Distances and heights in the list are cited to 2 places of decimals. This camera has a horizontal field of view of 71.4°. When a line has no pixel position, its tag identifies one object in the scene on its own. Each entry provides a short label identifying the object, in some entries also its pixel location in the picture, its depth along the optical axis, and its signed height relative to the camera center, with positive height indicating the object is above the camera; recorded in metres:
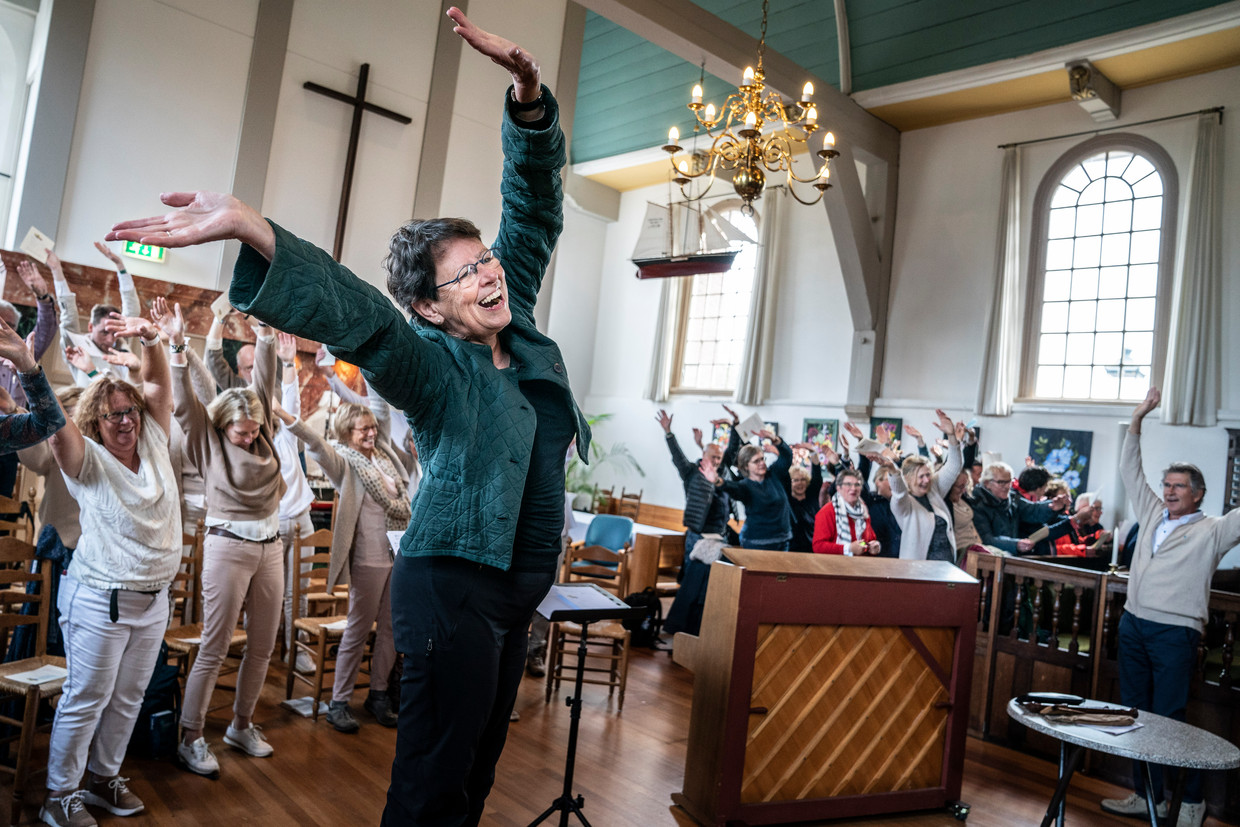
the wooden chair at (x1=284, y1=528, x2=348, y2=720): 4.08 -1.02
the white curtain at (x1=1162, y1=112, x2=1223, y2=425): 7.53 +1.97
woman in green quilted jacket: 1.18 -0.05
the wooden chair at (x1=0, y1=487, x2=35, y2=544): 3.74 -0.66
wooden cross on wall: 7.10 +2.33
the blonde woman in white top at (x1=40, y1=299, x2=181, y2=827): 2.68 -0.59
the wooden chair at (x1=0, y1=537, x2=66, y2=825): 2.78 -1.00
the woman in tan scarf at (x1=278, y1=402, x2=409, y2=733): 3.98 -0.50
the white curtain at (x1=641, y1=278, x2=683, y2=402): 12.84 +1.78
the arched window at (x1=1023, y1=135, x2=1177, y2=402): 8.20 +2.41
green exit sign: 6.50 +1.09
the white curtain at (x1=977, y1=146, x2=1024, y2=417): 8.95 +2.02
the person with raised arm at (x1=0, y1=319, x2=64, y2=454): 2.20 -0.09
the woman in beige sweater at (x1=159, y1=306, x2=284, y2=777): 3.34 -0.45
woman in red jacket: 5.38 -0.24
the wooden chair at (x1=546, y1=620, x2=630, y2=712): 4.81 -1.14
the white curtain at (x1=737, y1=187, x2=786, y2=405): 11.33 +2.02
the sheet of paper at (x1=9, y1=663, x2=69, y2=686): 2.92 -1.00
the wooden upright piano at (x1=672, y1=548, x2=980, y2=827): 3.20 -0.81
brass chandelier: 5.30 +2.06
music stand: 2.65 -0.49
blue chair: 5.72 -0.71
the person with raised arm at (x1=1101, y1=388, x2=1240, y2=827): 3.89 -0.37
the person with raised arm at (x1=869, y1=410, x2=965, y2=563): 5.27 -0.05
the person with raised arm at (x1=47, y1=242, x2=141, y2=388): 3.89 +0.42
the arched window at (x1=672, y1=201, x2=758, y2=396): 12.12 +2.02
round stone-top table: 2.56 -0.69
